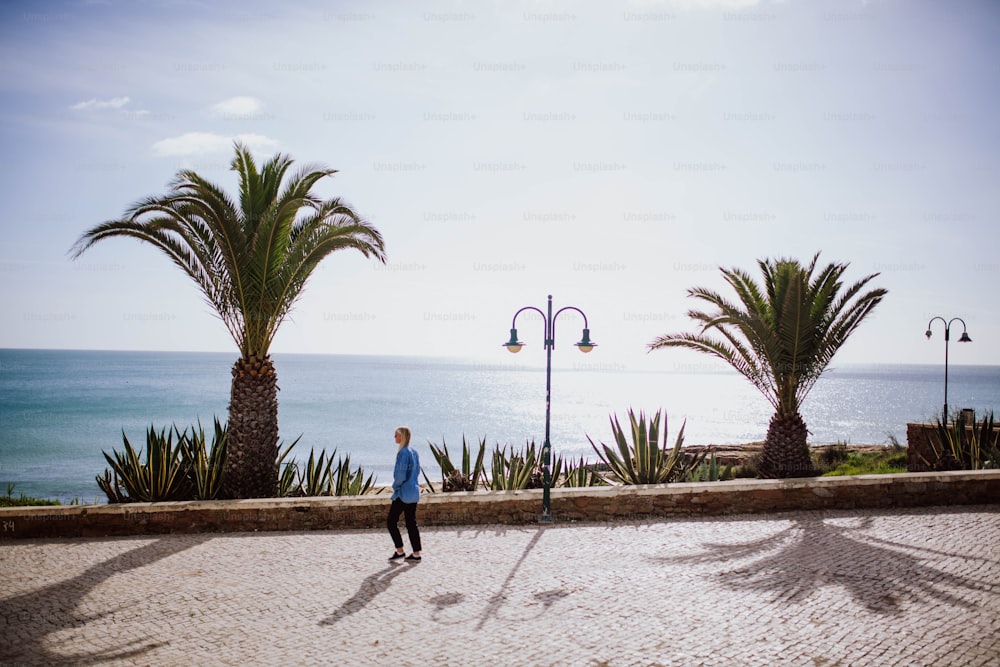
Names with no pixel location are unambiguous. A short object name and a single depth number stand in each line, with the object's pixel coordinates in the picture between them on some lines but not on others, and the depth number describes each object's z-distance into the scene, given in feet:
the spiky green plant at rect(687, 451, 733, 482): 41.22
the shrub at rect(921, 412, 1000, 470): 38.40
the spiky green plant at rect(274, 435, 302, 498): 34.40
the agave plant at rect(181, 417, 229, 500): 32.22
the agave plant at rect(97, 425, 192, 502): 31.42
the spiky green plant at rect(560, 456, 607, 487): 36.73
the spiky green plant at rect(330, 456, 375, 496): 35.40
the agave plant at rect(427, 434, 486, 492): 36.17
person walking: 23.24
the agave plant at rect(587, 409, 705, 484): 35.78
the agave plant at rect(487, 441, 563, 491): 34.55
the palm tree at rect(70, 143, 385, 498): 31.94
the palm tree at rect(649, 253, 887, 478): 39.75
